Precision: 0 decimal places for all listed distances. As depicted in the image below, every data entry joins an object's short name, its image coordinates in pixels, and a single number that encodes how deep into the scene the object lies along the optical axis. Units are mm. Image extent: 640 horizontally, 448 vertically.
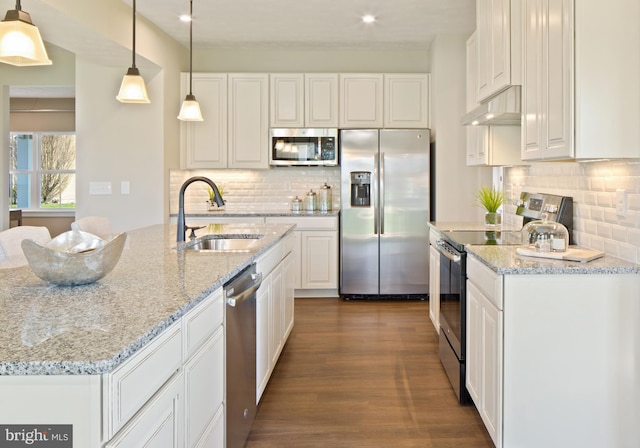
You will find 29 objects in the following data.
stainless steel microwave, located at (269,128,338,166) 5625
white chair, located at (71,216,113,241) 3635
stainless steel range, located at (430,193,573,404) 2842
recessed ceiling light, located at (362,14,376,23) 4688
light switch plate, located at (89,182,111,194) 5215
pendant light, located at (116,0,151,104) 3049
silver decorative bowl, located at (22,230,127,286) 1596
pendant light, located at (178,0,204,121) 4188
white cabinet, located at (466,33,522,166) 3721
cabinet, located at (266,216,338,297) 5484
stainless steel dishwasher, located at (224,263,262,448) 2059
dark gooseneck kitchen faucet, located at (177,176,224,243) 2828
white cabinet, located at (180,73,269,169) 5637
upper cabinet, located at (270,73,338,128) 5629
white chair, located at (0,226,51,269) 2873
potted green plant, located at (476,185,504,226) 3914
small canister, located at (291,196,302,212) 5809
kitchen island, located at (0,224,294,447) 1025
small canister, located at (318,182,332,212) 5809
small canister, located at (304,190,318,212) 5824
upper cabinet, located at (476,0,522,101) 2869
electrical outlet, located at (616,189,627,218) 2381
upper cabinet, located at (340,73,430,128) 5578
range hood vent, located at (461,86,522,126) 2896
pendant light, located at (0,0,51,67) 2074
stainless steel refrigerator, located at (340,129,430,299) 5352
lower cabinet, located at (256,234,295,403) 2699
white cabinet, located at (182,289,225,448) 1560
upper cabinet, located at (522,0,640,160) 2141
